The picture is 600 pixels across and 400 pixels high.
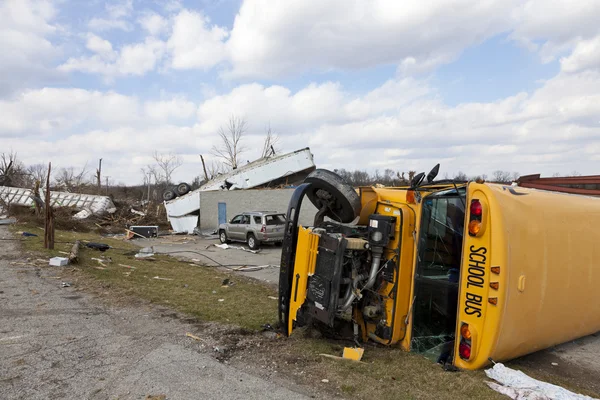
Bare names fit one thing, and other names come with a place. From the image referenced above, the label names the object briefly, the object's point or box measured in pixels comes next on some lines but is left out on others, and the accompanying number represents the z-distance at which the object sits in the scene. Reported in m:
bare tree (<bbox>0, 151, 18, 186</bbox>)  40.66
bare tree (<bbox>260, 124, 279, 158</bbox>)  42.68
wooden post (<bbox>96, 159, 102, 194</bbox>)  46.66
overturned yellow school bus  3.95
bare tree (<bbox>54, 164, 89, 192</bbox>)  39.10
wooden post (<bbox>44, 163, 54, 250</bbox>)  12.67
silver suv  17.27
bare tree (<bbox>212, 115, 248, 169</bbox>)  44.44
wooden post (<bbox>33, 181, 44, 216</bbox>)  22.38
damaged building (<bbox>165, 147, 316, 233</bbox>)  24.38
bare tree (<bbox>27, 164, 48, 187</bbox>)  46.56
